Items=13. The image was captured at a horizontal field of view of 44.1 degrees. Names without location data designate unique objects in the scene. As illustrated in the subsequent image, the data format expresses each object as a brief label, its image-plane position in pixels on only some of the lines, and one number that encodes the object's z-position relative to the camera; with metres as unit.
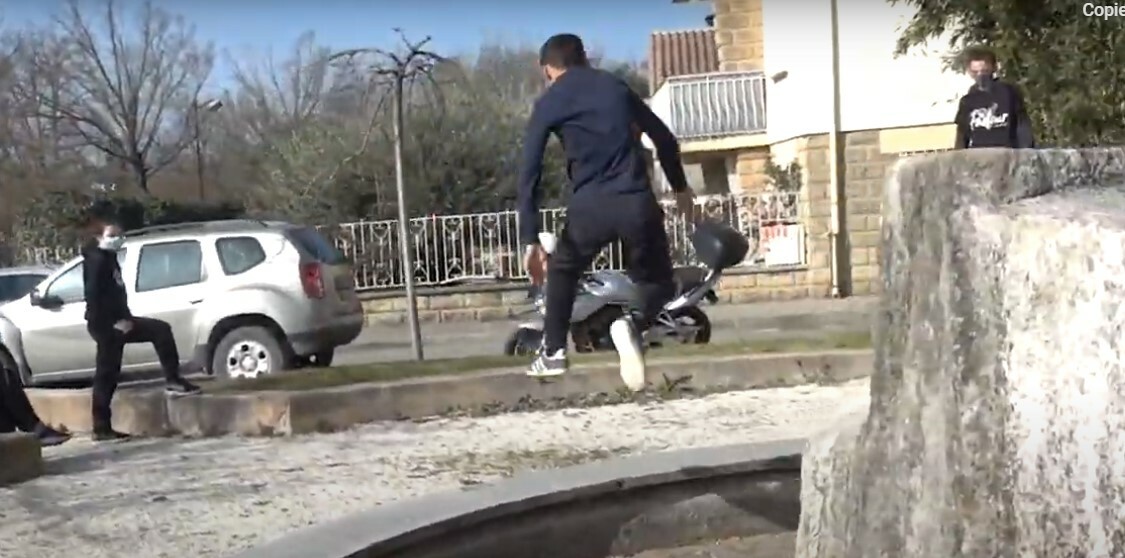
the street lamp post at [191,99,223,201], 48.22
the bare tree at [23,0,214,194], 43.56
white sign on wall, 22.23
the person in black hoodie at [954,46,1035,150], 9.16
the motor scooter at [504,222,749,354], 12.44
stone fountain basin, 4.72
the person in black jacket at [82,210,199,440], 9.70
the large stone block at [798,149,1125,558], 2.99
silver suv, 13.50
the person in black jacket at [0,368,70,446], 8.98
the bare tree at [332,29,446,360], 15.29
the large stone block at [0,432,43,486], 7.71
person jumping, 5.01
